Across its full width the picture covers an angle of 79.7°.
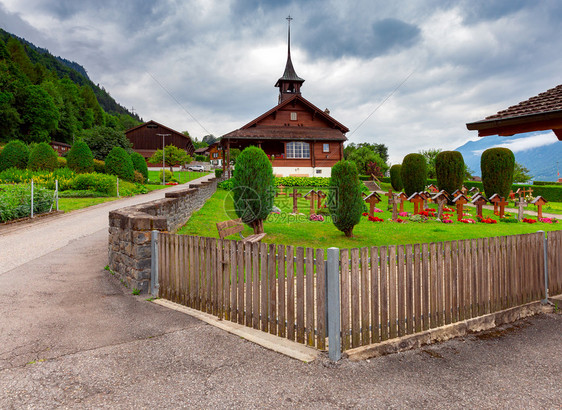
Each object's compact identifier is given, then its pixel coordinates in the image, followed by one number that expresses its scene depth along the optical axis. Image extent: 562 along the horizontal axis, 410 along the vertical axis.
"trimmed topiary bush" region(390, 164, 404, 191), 32.56
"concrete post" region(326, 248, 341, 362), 3.67
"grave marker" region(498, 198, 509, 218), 16.54
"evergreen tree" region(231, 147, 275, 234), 10.28
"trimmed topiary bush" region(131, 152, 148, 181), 36.78
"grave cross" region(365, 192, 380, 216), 15.16
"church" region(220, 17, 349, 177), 33.53
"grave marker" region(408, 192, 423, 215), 16.55
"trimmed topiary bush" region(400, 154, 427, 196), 22.14
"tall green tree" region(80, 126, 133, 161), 40.88
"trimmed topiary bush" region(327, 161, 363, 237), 10.27
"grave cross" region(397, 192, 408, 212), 17.00
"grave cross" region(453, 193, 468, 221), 15.67
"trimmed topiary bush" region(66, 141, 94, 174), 27.97
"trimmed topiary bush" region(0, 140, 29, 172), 26.91
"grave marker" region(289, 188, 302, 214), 16.09
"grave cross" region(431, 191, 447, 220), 15.55
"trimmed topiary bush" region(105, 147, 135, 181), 30.52
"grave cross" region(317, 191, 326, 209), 15.73
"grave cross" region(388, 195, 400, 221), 15.26
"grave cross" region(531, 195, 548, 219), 16.03
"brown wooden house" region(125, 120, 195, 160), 72.62
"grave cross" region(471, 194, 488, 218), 16.00
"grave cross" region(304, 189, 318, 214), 14.96
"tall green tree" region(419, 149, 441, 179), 56.00
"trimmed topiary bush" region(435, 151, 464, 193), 21.34
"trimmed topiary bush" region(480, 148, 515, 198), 19.92
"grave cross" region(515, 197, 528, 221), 15.73
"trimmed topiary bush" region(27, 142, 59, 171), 26.58
